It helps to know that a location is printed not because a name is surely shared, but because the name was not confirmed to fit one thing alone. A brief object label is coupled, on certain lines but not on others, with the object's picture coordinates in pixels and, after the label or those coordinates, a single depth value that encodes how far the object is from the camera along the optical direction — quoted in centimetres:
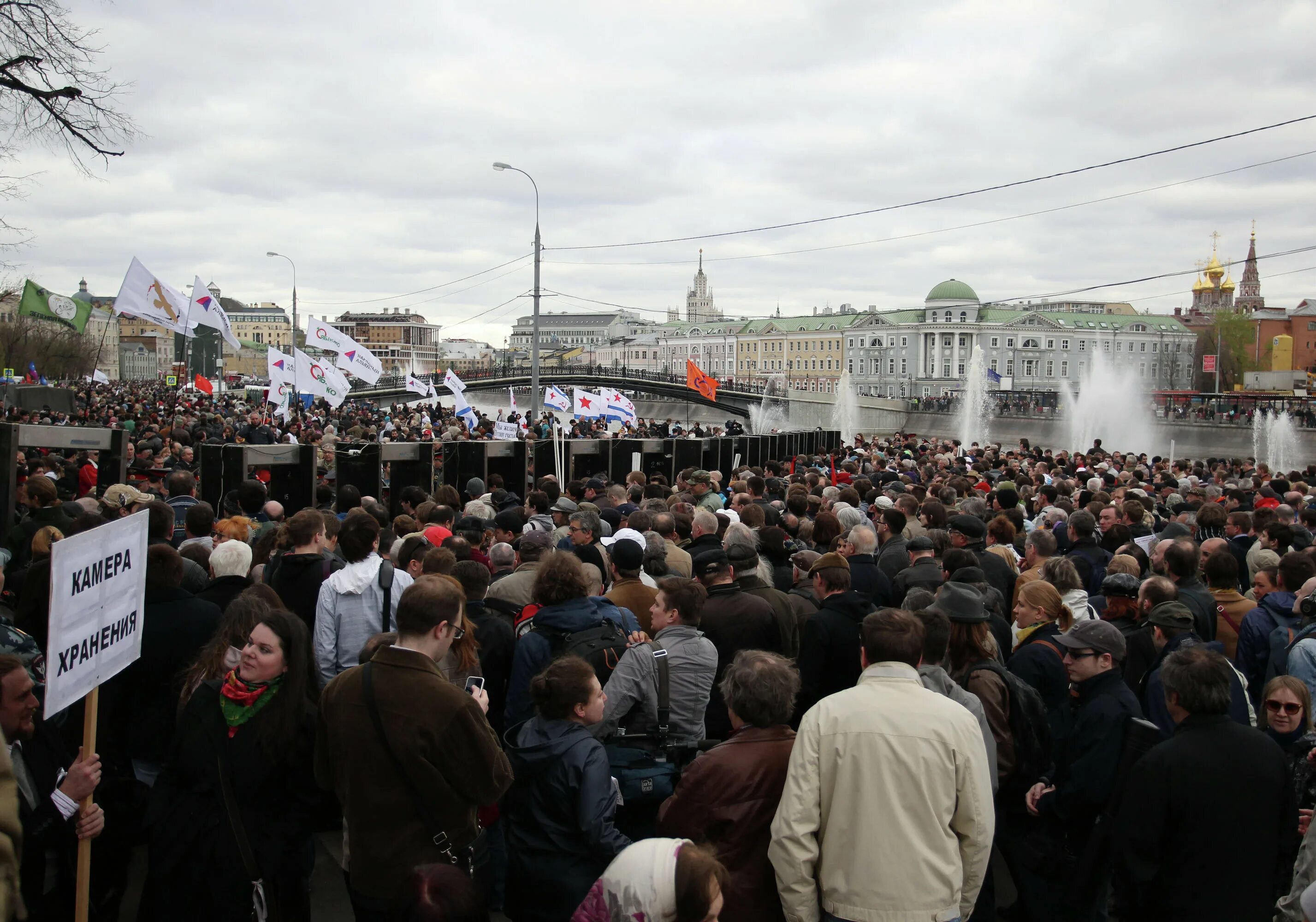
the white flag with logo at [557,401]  1948
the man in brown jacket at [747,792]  340
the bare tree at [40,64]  1043
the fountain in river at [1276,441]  4481
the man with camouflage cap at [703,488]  1103
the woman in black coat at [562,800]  357
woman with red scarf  359
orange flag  3133
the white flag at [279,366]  2512
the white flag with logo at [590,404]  2433
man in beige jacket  323
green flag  1983
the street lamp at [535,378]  2758
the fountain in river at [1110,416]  5162
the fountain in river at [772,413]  6775
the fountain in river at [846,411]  6406
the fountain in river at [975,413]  6194
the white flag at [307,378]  2114
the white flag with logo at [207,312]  1970
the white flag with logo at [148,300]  1769
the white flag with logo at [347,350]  2233
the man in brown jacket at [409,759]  334
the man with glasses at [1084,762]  408
